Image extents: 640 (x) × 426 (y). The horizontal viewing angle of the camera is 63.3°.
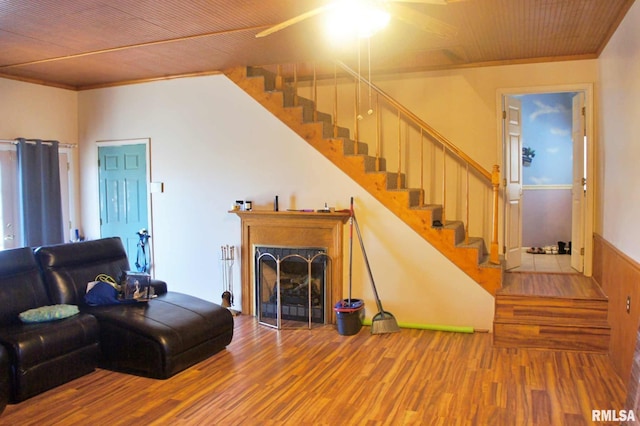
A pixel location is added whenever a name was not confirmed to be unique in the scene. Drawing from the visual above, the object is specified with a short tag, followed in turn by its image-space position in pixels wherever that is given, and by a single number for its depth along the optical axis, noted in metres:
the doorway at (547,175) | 7.61
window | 5.73
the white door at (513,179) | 5.45
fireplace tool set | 5.63
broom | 4.87
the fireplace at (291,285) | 5.26
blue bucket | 4.82
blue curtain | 5.85
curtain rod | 5.78
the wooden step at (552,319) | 4.28
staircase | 4.78
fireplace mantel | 5.23
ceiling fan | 2.71
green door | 6.27
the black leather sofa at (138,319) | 3.83
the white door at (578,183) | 5.31
